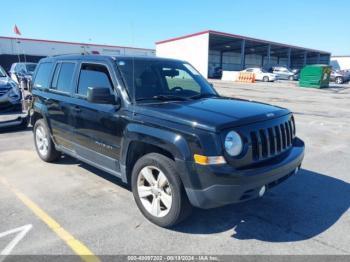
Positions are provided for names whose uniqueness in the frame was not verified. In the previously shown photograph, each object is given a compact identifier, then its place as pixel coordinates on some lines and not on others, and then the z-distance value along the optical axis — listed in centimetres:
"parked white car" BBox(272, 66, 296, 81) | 4559
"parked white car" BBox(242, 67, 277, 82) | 4062
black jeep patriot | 329
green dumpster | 3098
